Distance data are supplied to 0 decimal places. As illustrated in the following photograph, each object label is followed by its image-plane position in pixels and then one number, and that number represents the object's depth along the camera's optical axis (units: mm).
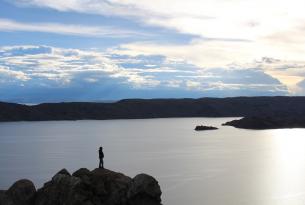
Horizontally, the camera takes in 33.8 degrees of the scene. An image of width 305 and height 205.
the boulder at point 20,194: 48562
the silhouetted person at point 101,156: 56281
